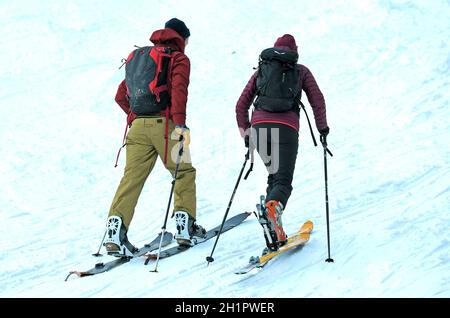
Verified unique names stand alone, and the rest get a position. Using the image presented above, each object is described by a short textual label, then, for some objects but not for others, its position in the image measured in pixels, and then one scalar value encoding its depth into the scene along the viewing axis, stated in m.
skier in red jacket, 13.15
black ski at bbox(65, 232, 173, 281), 12.70
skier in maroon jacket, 12.53
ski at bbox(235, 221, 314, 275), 11.96
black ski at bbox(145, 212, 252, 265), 13.48
